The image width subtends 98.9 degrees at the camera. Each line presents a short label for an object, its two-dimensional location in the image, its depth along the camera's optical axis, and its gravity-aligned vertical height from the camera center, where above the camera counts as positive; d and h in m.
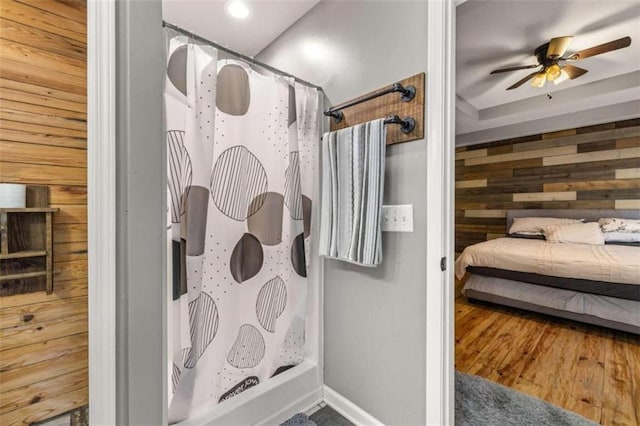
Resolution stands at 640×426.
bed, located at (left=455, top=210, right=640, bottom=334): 2.35 -0.65
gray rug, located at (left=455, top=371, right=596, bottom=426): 1.44 -1.09
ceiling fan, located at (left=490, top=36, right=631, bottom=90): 2.10 +1.29
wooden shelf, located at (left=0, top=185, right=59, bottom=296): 1.28 -0.16
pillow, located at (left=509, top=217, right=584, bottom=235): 3.84 -0.17
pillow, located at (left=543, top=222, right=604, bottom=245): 3.30 -0.27
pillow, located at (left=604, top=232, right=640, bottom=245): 3.15 -0.31
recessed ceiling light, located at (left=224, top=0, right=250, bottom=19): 1.68 +1.28
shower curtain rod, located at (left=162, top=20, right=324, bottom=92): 1.12 +0.74
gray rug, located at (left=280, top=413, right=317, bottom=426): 1.37 -1.06
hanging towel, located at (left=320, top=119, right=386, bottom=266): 1.23 +0.09
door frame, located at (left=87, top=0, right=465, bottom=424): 0.71 +0.02
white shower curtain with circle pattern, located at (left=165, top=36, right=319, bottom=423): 1.13 -0.04
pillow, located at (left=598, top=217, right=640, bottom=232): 3.24 -0.16
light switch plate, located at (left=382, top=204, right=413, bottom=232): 1.23 -0.03
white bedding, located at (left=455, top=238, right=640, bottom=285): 2.38 -0.47
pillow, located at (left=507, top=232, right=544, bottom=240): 3.83 -0.34
